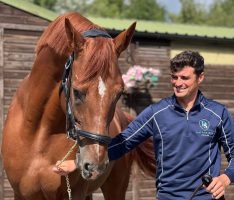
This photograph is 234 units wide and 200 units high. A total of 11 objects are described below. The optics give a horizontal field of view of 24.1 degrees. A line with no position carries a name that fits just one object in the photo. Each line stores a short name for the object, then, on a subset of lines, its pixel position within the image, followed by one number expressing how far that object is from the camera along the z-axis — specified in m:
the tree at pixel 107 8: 32.66
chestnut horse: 2.88
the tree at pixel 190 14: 33.27
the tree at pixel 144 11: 31.91
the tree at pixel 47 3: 29.84
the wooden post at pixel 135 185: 7.86
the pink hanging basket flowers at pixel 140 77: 7.60
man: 3.00
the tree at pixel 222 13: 34.25
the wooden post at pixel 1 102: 7.27
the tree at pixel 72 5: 33.75
